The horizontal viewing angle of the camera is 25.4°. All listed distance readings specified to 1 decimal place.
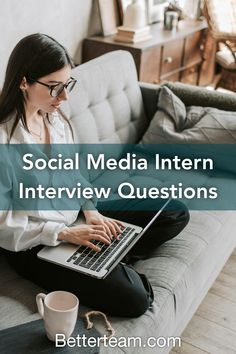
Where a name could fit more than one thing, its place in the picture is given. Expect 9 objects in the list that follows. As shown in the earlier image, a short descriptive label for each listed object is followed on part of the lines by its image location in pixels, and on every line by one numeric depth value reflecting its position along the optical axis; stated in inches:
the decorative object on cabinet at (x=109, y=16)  121.4
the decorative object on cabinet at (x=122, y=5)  124.3
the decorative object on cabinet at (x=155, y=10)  138.0
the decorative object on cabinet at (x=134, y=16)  120.3
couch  56.6
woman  55.7
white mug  48.3
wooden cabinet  119.5
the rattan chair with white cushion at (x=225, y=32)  137.4
